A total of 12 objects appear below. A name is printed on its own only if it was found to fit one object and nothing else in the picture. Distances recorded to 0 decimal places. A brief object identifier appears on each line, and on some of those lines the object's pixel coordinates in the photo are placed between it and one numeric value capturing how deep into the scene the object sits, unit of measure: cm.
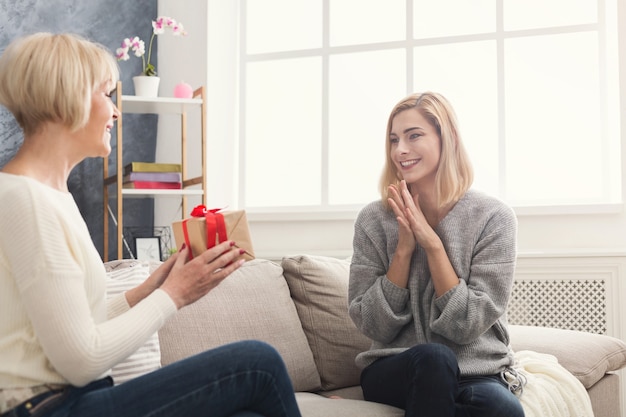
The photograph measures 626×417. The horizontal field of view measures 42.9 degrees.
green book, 398
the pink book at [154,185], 399
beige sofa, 240
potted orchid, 405
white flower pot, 411
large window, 388
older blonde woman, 142
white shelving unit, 392
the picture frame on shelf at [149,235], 430
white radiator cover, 357
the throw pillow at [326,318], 262
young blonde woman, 209
